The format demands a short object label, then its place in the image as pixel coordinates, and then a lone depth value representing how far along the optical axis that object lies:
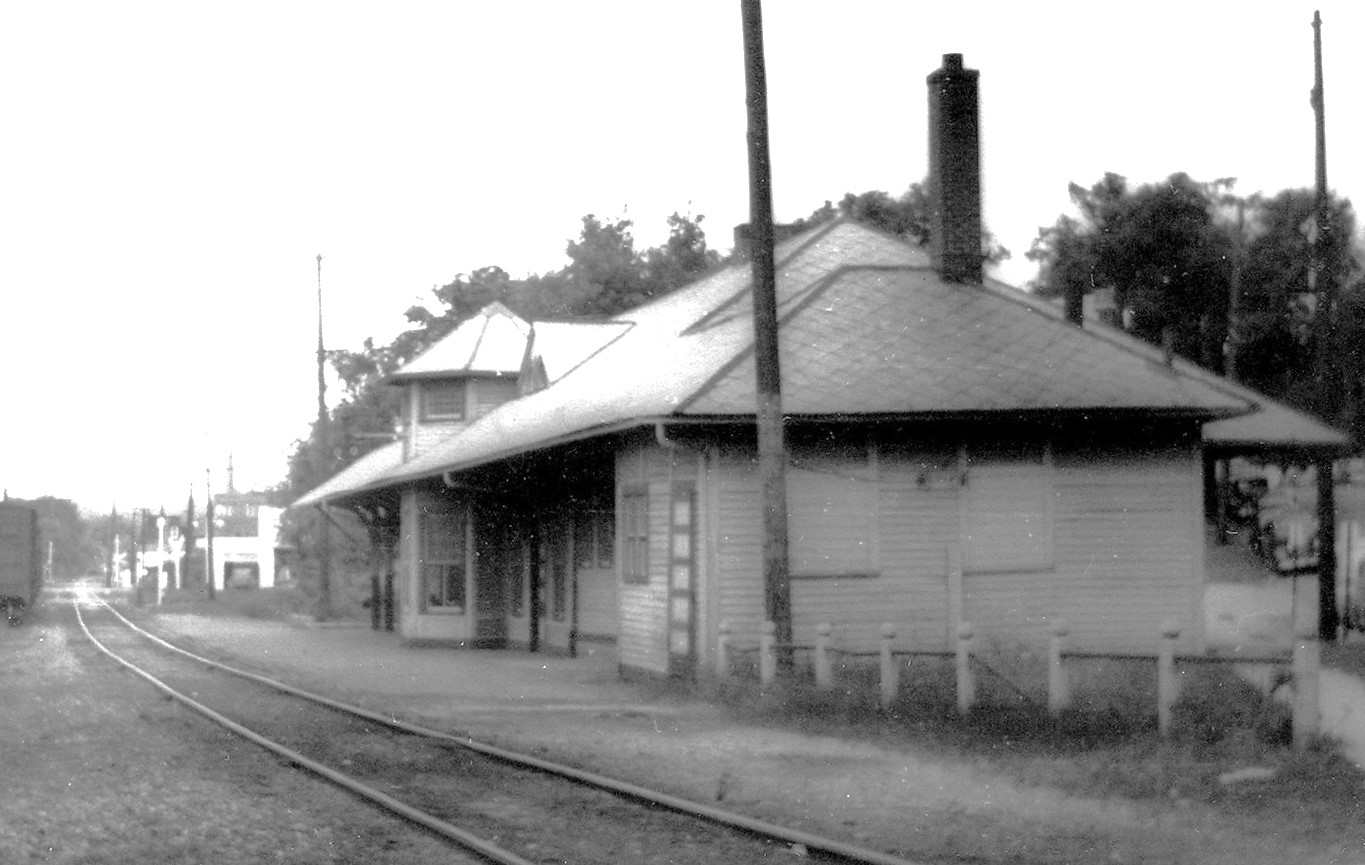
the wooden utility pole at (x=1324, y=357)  25.28
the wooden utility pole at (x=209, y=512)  78.50
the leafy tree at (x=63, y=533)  175.27
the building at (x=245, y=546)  121.56
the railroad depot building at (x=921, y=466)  20.38
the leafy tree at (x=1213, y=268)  33.47
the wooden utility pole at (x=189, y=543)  90.31
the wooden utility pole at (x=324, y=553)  49.78
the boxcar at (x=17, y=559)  49.91
